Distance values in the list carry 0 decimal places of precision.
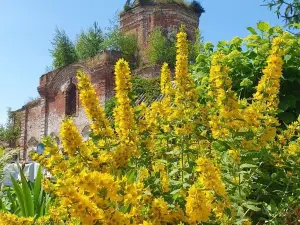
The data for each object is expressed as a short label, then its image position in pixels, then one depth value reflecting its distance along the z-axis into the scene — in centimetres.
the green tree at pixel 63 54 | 1556
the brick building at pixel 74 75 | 1450
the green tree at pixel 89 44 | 1520
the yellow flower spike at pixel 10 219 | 131
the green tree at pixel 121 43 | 1472
